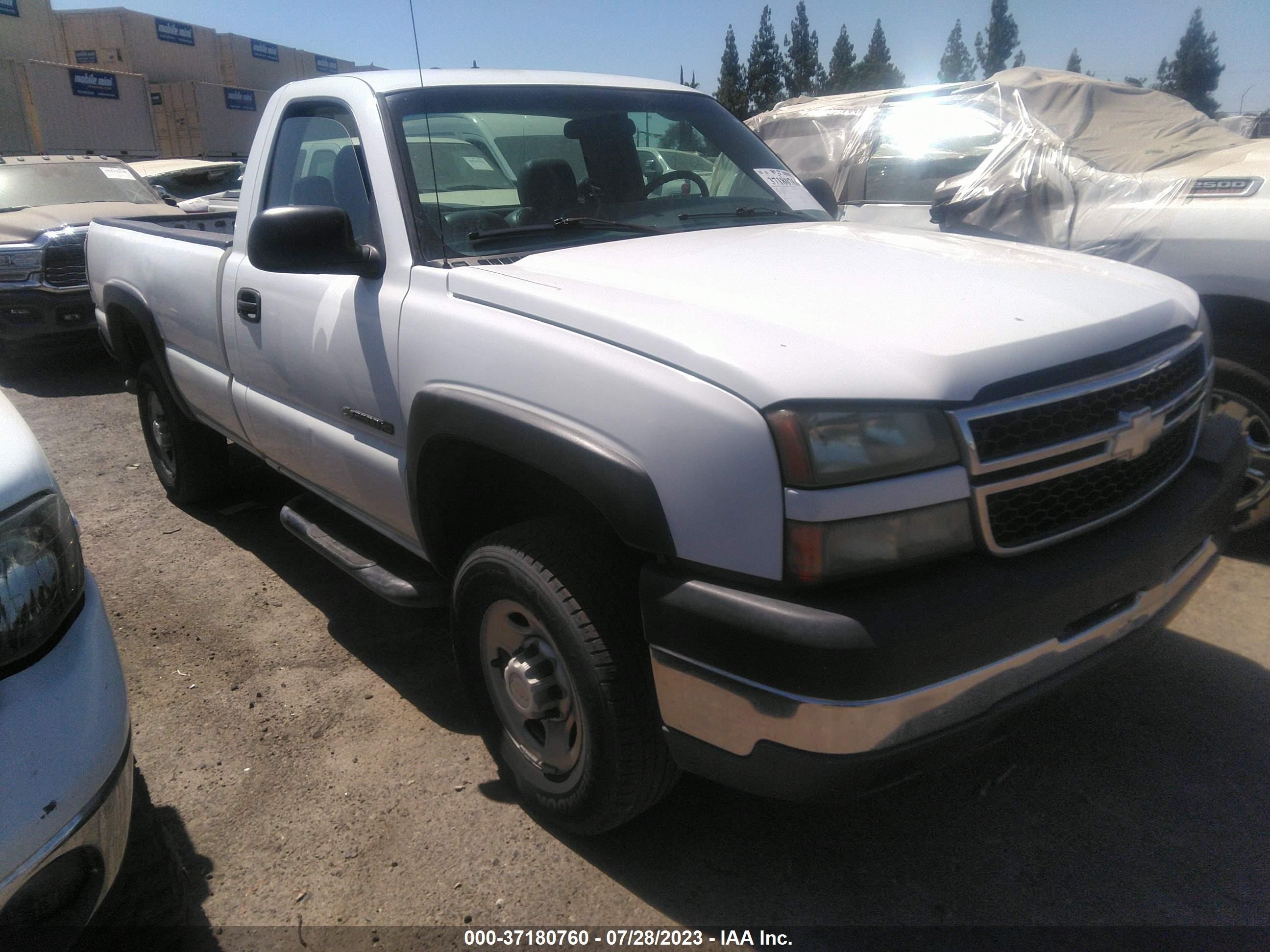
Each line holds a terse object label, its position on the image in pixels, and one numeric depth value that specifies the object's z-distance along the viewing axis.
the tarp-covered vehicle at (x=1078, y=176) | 3.55
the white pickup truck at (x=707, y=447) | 1.65
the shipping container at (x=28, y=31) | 26.55
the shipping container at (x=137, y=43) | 28.03
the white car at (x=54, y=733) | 1.40
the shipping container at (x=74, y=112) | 23.28
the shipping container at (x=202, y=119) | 27.48
